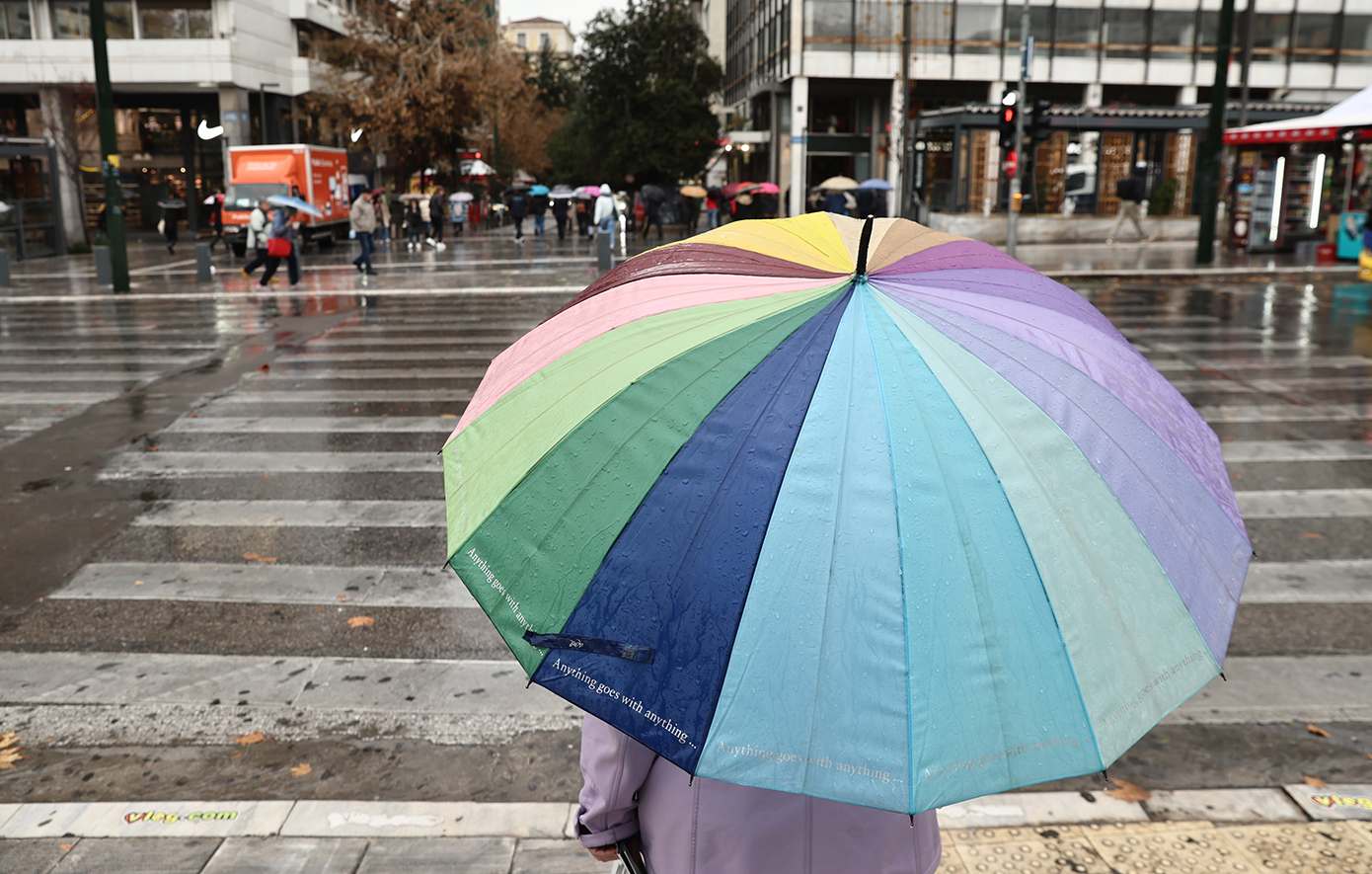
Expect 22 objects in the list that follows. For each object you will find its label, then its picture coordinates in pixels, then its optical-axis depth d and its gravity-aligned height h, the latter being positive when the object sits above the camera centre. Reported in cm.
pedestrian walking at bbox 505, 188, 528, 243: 3684 +17
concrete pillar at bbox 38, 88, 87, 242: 3750 +212
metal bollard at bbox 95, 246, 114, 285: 2234 -110
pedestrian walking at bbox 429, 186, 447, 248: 3472 -3
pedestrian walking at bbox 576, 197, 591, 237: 4413 -17
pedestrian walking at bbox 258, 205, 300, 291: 2181 -66
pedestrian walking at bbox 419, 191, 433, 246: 3516 -11
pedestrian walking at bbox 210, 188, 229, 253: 3419 +5
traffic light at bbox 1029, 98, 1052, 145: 2447 +211
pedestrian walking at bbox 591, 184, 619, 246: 2880 +0
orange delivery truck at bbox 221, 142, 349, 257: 3219 +99
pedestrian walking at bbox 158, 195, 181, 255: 3418 -35
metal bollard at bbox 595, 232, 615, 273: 2514 -88
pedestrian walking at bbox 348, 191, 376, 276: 2431 -24
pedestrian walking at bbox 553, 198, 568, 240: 4071 -4
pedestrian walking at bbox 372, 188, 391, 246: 3401 -9
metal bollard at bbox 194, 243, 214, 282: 2359 -112
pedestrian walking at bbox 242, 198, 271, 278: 2281 -26
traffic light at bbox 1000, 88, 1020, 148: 2370 +219
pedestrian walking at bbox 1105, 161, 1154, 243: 2944 +34
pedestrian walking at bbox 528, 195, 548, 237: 3970 +4
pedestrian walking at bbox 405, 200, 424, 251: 3320 -32
